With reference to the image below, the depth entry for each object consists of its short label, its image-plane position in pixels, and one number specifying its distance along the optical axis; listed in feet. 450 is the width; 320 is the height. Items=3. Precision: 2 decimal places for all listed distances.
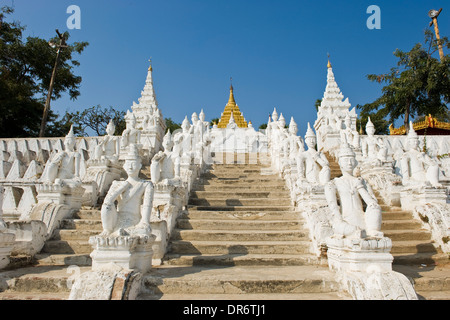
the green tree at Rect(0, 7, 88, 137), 65.31
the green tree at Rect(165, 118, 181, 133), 139.03
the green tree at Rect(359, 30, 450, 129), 59.98
